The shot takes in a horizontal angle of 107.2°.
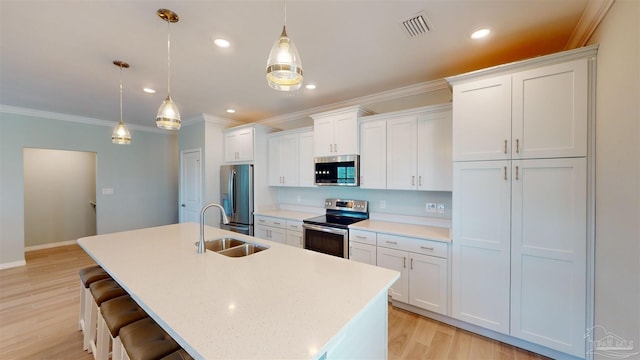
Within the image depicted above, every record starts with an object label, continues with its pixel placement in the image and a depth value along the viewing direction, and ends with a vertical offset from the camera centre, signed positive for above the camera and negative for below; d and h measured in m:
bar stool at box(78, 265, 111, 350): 2.03 -1.03
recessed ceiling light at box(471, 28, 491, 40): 1.83 +1.15
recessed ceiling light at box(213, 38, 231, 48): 1.96 +1.15
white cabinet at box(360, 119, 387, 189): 2.99 +0.31
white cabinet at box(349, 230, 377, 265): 2.76 -0.82
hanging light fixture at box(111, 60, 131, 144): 2.53 +0.47
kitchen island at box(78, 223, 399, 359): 0.84 -0.57
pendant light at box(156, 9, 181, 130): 1.92 +0.51
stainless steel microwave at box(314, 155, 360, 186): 3.17 +0.11
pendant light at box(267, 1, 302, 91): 1.18 +0.59
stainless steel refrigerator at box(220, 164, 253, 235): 4.06 -0.33
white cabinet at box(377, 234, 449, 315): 2.35 -0.95
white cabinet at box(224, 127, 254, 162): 4.14 +0.62
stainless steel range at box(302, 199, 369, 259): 2.97 -0.63
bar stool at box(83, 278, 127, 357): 1.73 -0.87
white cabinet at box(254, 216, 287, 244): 3.70 -0.82
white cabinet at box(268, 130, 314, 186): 3.79 +0.33
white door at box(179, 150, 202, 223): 4.53 -0.15
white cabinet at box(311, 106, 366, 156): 3.16 +0.65
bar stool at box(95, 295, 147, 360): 1.42 -0.87
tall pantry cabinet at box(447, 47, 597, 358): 1.75 -0.16
